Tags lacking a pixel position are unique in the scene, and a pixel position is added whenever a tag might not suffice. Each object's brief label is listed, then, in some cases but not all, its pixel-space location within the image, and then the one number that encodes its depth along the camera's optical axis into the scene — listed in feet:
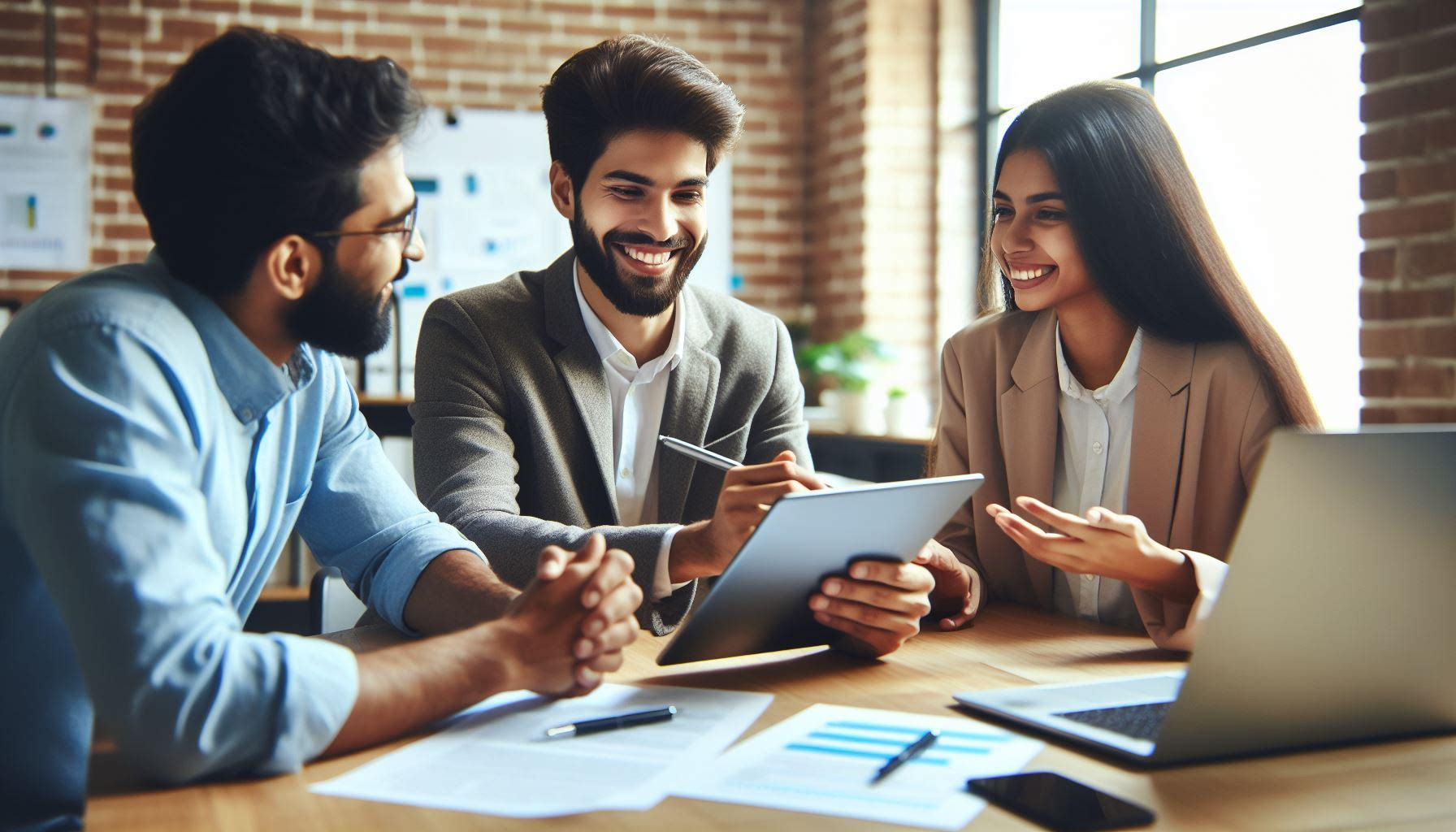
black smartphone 2.73
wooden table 2.77
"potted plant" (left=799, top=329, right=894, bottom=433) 14.30
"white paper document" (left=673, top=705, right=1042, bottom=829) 2.85
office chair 6.26
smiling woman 5.46
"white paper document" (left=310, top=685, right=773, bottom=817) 2.89
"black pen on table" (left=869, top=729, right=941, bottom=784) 3.04
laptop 2.91
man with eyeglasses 2.96
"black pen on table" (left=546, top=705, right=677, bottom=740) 3.37
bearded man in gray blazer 6.13
